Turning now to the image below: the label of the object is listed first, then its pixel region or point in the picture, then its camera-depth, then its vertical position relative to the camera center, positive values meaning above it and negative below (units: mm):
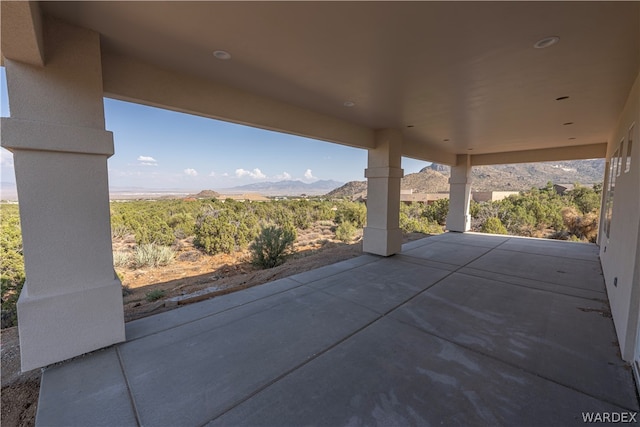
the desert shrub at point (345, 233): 11234 -1749
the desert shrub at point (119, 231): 9648 -1485
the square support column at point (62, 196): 2281 -52
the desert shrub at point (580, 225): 11653 -1359
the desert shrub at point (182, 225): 10336 -1341
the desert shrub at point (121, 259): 7465 -1979
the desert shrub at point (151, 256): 7648 -1948
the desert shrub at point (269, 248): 7344 -1575
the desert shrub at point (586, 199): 14281 -155
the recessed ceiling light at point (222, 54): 2822 +1526
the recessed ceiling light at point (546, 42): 2490 +1515
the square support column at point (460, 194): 10180 +40
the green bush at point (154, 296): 4297 -1746
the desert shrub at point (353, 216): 14953 -1283
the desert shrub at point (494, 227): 12070 -1470
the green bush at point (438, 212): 15920 -1073
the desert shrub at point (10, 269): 4138 -1597
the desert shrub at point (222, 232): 9344 -1510
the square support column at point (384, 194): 6242 +5
